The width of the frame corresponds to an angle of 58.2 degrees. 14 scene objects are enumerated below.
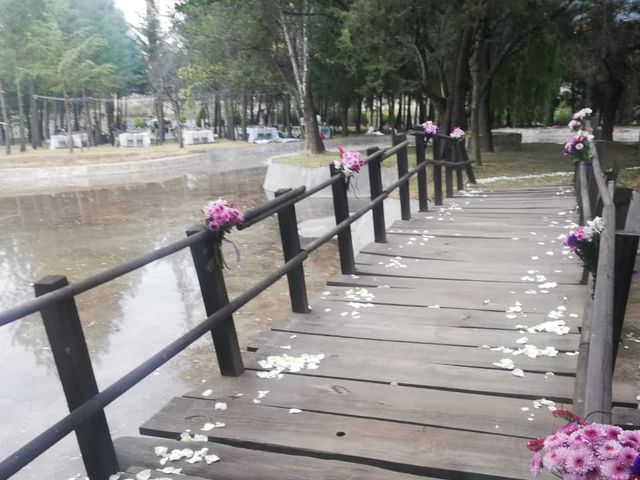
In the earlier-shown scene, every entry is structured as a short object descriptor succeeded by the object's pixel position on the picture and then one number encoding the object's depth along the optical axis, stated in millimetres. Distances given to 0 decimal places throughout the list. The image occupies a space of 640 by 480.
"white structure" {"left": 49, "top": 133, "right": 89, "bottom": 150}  35719
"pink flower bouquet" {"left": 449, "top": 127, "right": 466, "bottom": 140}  9766
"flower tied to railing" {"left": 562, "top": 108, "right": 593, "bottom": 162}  6266
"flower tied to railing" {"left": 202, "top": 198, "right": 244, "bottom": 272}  2930
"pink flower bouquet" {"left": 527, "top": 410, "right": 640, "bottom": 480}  1064
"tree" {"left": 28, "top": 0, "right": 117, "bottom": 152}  30406
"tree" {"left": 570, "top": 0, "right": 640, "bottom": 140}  15250
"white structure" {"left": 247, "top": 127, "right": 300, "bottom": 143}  39881
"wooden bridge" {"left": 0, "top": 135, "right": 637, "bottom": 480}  2225
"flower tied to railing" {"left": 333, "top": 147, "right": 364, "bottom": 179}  4789
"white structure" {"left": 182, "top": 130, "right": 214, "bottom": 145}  39531
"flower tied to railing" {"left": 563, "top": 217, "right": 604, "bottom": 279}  3102
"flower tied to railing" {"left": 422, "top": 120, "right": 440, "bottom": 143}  7834
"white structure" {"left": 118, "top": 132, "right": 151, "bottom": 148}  38000
